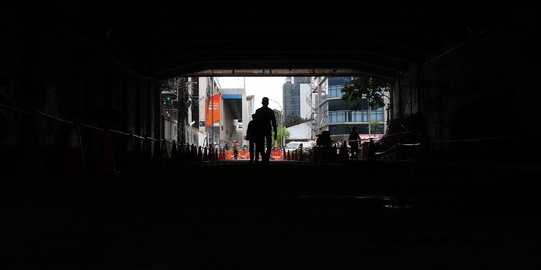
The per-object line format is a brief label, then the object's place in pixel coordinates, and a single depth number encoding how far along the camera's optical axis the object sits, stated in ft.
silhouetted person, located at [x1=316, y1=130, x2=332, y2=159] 85.22
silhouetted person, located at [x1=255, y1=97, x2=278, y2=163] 46.44
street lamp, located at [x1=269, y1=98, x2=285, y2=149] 334.77
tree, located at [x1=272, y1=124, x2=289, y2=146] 352.69
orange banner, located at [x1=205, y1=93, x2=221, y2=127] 184.55
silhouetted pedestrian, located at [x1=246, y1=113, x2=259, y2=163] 47.40
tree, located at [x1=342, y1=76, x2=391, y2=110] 83.66
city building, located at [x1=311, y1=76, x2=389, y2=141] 302.45
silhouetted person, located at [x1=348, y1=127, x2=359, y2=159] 83.36
